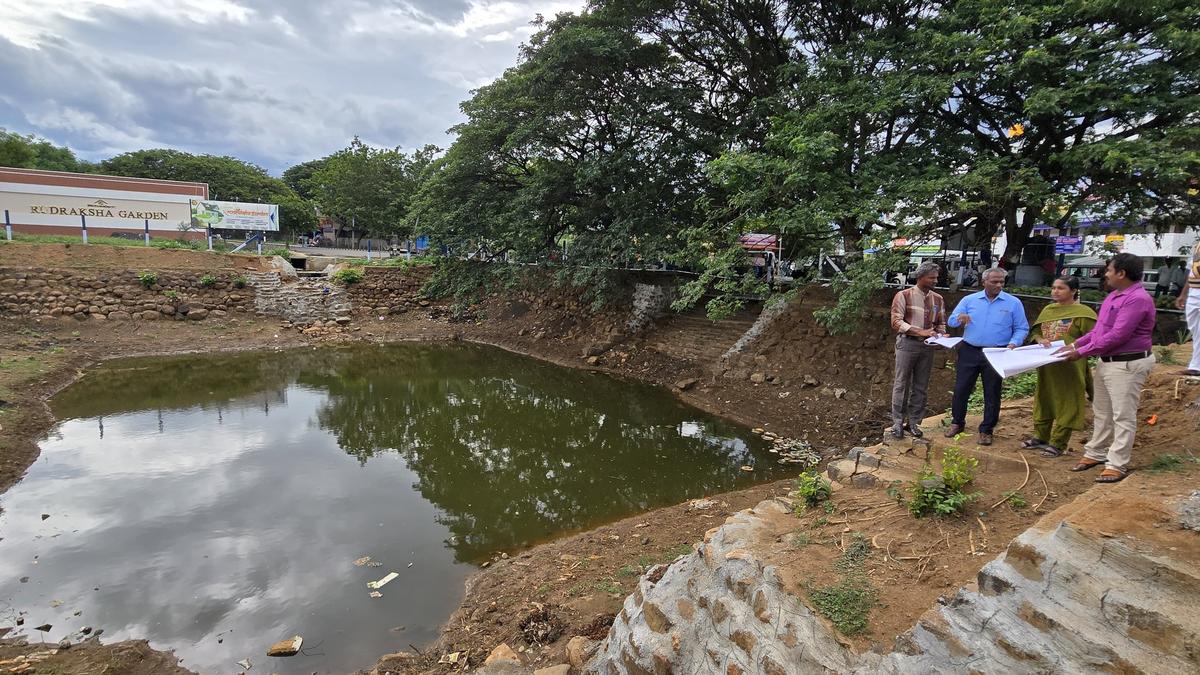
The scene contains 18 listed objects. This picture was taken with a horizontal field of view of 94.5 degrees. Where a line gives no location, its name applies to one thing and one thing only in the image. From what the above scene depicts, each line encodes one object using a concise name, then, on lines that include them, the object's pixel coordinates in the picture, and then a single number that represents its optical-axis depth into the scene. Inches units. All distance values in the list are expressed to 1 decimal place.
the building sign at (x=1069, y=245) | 512.5
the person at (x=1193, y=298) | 193.8
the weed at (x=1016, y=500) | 128.8
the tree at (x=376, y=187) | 1076.5
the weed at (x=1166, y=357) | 212.1
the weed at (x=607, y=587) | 185.2
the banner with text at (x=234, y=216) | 822.5
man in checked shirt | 193.3
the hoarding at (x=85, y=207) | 844.6
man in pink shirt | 130.5
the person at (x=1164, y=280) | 383.1
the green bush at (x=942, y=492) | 128.1
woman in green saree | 155.2
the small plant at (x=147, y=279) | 618.2
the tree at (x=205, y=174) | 1481.3
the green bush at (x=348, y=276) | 743.7
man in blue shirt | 174.2
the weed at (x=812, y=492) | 155.5
